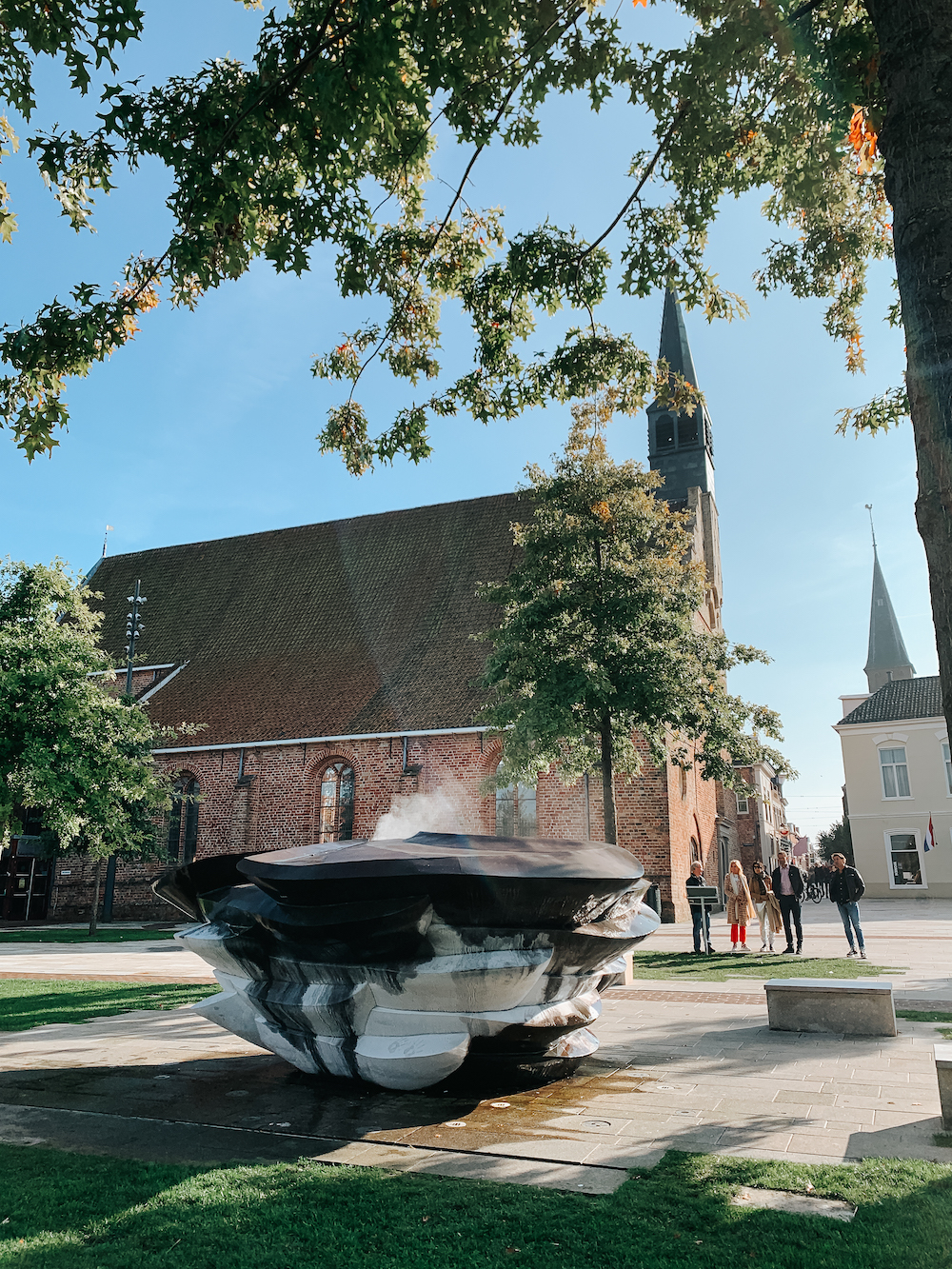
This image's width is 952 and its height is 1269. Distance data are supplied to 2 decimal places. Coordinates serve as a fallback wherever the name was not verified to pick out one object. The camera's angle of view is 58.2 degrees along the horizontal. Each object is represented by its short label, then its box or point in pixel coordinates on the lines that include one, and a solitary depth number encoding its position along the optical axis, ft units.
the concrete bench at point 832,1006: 23.88
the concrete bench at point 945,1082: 14.98
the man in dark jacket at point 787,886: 46.80
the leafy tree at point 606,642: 48.62
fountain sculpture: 15.94
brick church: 81.46
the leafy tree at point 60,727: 56.08
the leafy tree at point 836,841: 210.59
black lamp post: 83.25
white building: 119.65
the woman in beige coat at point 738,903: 49.78
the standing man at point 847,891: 43.45
